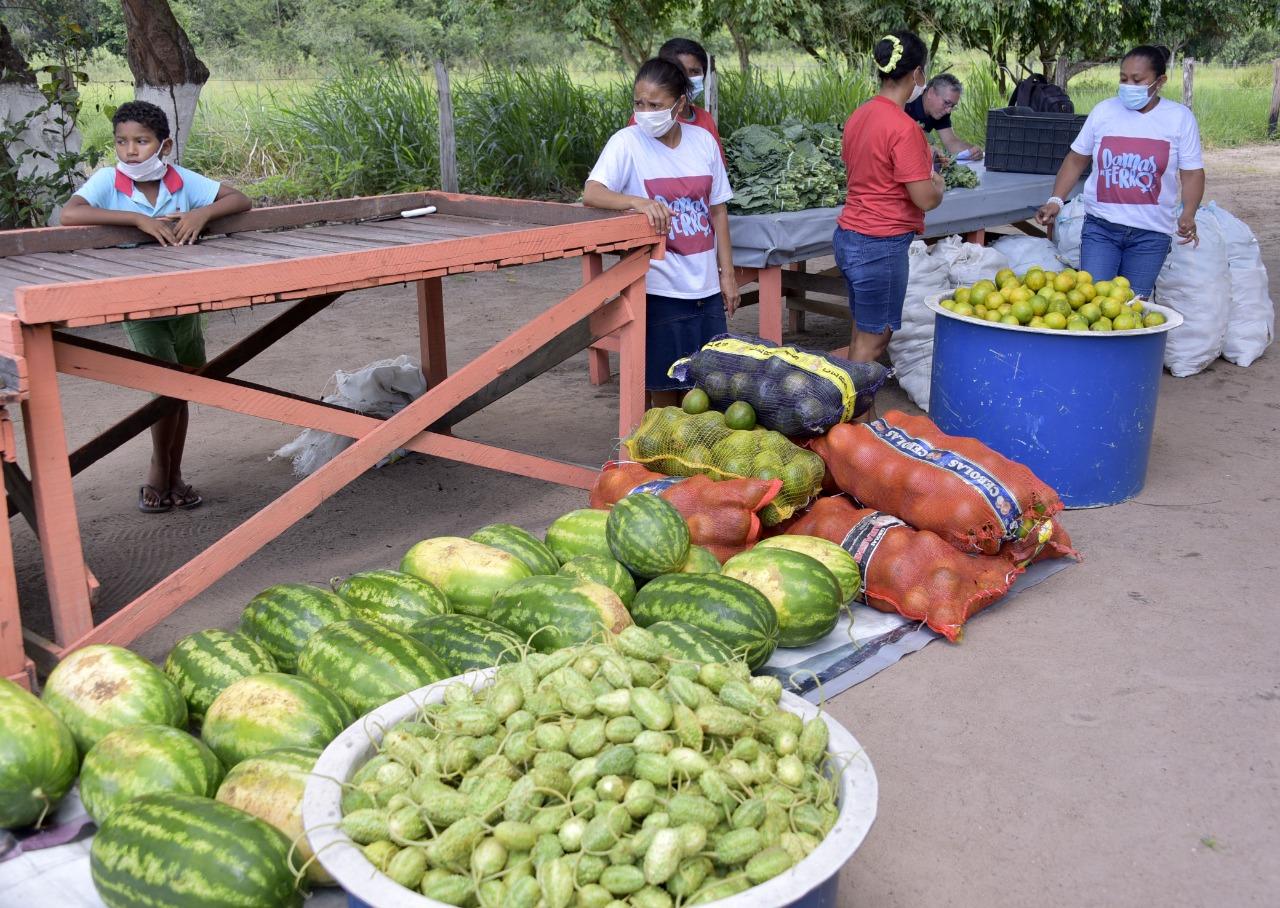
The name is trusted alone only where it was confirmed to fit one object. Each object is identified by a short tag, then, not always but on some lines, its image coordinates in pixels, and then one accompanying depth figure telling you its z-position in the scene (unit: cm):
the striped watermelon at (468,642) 299
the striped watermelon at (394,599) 330
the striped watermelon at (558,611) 309
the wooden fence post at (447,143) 1046
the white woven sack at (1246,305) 722
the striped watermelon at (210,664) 298
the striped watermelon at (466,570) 347
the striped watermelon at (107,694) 277
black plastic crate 792
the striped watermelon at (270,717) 266
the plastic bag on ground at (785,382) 429
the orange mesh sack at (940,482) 391
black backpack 940
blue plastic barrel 480
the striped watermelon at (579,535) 385
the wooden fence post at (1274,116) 2116
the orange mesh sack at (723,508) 393
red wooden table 307
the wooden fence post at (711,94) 817
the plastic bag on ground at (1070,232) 721
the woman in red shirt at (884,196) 523
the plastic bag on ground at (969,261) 667
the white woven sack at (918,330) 658
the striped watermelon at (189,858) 213
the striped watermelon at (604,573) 352
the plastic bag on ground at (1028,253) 705
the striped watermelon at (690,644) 303
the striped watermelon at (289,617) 320
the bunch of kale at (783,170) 648
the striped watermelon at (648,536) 355
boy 423
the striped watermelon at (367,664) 283
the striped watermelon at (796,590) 349
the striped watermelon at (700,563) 367
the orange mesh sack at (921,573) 380
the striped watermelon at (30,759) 252
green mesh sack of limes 411
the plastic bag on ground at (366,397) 547
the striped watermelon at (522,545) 367
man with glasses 865
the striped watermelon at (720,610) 325
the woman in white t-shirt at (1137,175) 584
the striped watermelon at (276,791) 239
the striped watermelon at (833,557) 376
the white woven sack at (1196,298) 690
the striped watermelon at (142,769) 250
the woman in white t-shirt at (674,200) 472
